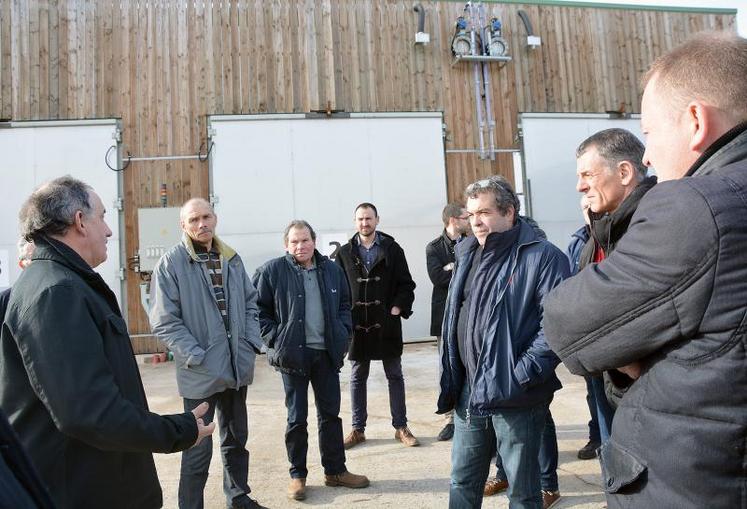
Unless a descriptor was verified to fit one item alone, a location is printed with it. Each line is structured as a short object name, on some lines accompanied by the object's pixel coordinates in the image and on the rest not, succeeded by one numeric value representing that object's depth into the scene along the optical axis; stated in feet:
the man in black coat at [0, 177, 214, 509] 5.77
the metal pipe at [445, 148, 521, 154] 35.06
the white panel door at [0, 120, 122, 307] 31.30
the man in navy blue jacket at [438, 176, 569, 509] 8.32
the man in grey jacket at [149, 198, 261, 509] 11.11
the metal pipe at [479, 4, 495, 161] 35.22
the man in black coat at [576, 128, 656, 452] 8.05
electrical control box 31.22
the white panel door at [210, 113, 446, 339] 32.45
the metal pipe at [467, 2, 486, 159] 35.12
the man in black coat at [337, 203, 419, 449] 16.35
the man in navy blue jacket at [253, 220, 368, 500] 13.01
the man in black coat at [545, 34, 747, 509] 3.42
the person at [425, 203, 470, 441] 17.76
